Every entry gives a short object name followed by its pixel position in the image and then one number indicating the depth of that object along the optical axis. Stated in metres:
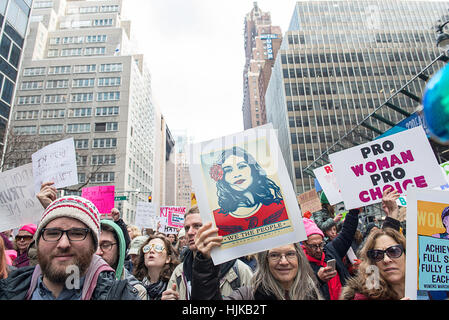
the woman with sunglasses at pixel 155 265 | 3.35
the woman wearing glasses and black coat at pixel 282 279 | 2.13
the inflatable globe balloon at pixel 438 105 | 0.88
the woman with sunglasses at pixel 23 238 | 3.95
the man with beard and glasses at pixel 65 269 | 1.71
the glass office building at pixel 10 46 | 26.80
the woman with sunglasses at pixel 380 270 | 2.07
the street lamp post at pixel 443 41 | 6.30
